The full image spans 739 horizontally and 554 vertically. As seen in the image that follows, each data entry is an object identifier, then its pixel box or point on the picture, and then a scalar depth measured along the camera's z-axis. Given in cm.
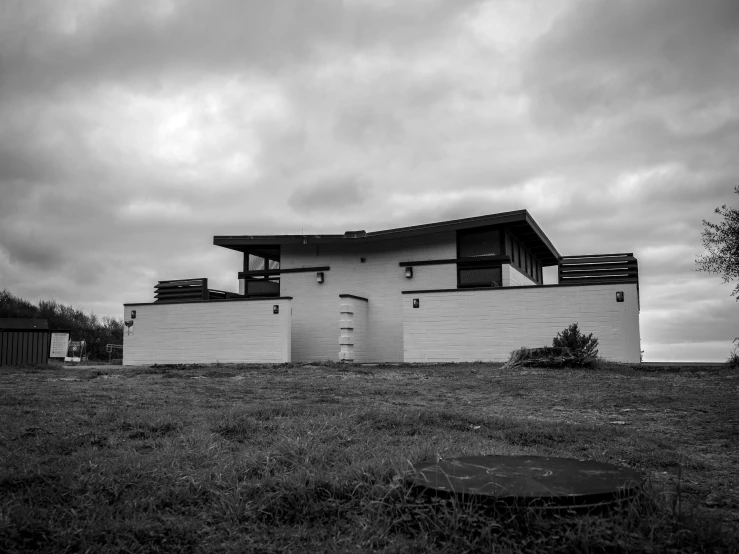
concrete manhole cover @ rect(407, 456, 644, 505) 279
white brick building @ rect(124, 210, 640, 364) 1631
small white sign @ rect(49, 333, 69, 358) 2670
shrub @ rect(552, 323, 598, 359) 1311
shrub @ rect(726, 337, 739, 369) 1358
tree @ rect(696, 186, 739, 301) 1502
